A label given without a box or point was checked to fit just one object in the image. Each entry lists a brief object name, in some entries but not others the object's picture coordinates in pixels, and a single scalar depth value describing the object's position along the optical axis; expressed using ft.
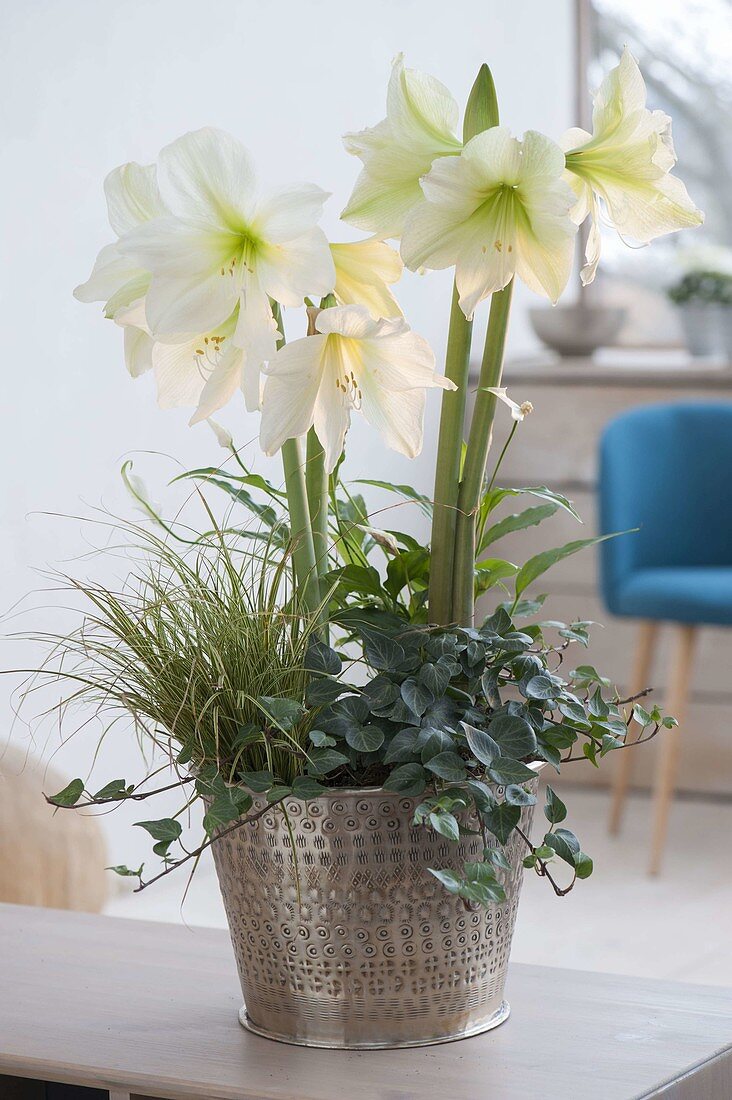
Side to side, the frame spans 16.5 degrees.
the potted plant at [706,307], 20.68
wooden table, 4.41
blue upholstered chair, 16.59
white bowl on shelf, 21.07
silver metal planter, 4.52
